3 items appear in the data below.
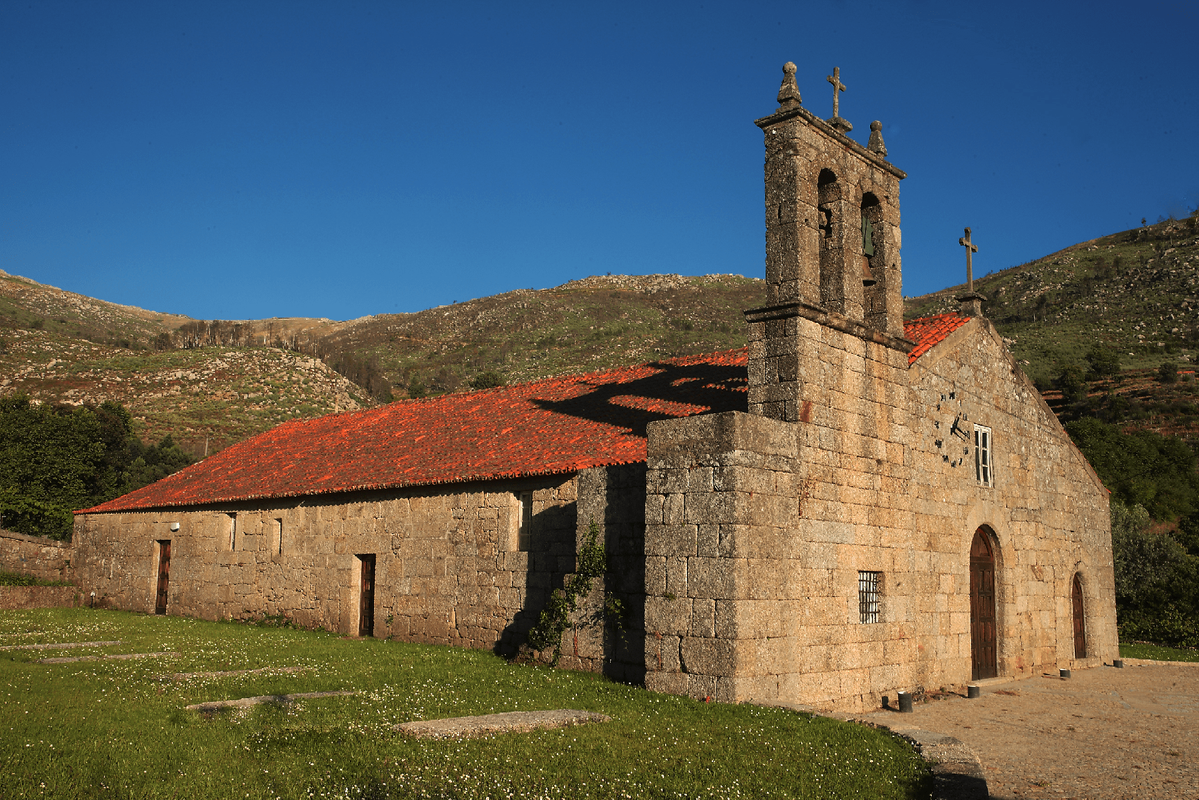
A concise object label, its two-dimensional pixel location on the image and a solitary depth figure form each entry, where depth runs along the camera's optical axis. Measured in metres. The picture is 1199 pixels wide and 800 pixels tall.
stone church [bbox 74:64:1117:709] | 9.68
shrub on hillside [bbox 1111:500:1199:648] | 21.83
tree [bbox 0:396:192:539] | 29.45
